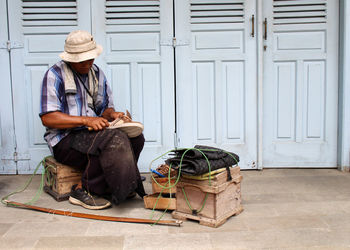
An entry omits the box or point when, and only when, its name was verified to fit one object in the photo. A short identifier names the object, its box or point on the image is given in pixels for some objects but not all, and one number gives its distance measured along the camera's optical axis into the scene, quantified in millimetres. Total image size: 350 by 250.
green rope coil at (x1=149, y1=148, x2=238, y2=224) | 2494
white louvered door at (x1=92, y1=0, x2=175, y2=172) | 3811
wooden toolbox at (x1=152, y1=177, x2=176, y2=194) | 2809
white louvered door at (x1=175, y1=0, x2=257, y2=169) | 3852
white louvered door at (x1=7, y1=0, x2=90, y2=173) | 3775
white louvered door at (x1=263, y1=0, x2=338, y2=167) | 3910
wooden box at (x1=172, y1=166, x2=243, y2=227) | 2479
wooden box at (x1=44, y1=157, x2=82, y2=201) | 3056
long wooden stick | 2517
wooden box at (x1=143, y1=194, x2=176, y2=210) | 2730
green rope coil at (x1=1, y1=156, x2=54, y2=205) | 3062
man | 2762
